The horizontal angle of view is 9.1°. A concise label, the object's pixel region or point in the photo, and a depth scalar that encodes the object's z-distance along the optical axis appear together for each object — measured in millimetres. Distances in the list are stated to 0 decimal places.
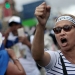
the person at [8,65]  6017
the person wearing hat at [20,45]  9040
